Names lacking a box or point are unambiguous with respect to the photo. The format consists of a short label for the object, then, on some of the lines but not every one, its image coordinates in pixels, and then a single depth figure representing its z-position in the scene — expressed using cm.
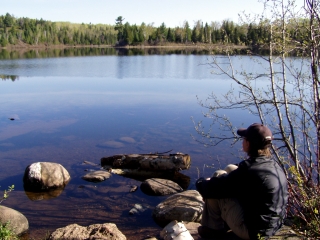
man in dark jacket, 299
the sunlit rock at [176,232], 395
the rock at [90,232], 461
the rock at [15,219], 533
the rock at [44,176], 730
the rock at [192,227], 458
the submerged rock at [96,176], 775
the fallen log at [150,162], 802
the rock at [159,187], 709
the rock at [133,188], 731
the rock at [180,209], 565
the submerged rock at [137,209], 624
